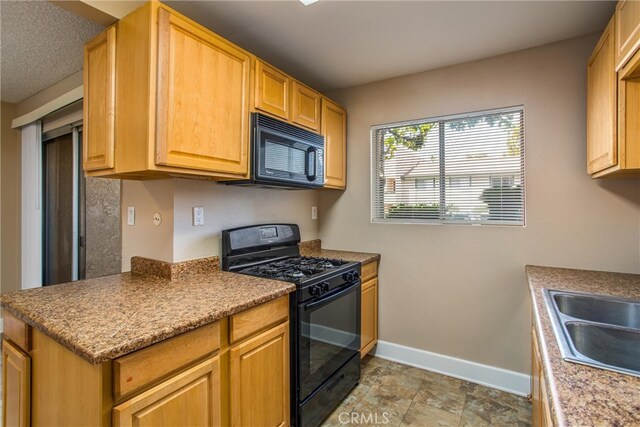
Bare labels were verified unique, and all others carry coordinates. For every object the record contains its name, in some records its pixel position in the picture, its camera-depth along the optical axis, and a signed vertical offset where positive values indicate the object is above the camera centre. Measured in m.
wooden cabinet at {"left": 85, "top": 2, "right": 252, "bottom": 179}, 1.43 +0.55
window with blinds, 2.35 +0.35
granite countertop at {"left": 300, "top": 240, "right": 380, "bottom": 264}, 2.60 -0.36
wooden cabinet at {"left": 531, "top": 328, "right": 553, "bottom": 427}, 0.89 -0.70
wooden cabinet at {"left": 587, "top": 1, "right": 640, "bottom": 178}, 1.34 +0.57
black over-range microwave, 1.90 +0.38
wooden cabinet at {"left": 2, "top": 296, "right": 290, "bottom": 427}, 1.01 -0.63
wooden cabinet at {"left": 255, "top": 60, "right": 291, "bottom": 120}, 1.94 +0.78
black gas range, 1.76 -0.61
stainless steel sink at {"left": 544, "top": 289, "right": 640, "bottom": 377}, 1.00 -0.45
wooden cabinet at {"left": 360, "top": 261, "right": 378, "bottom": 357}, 2.55 -0.80
